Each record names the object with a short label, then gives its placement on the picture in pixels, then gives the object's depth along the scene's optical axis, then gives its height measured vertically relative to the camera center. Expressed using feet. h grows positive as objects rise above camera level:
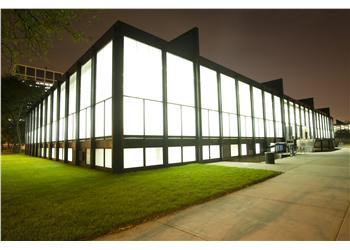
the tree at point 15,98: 128.36 +29.67
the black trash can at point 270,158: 54.28 -5.45
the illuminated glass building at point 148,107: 48.26 +9.44
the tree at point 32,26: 27.27 +15.65
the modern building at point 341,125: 413.84 +19.65
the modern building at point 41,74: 435.53 +145.45
